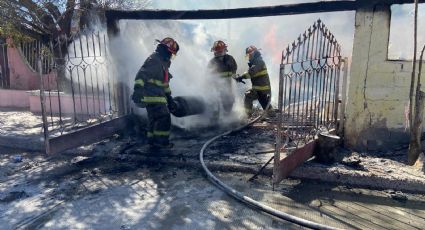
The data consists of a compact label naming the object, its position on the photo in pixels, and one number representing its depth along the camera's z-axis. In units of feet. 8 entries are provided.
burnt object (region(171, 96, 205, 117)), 22.62
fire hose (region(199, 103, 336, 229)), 11.76
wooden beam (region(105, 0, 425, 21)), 18.90
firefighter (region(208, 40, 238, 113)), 27.63
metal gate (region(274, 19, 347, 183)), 13.91
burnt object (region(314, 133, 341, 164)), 17.10
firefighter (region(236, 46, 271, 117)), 27.27
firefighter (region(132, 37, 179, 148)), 20.17
